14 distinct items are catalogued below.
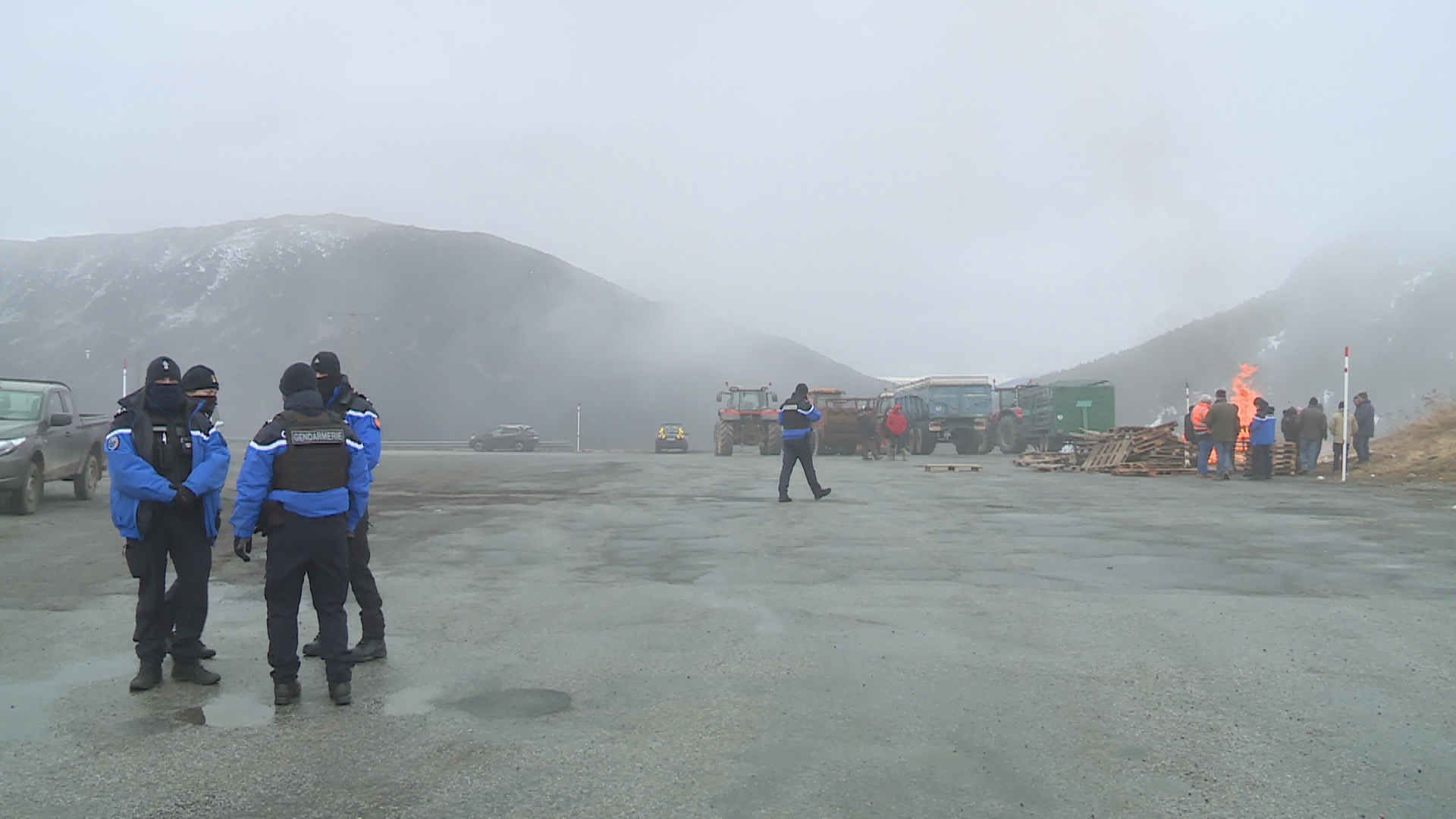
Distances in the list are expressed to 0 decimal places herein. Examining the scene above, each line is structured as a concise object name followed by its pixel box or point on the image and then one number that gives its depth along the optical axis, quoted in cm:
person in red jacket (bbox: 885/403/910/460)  3145
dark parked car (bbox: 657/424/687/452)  4991
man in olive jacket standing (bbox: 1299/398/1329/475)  2061
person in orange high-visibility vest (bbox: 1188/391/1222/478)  2050
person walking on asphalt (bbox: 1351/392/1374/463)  2158
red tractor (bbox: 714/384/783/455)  3559
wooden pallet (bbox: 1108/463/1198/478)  2200
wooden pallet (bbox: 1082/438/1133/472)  2275
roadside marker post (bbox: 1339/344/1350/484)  1919
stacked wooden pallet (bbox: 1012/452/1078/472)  2512
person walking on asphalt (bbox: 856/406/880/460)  3161
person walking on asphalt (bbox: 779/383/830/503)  1495
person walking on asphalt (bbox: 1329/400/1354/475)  2073
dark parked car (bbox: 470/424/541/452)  5322
